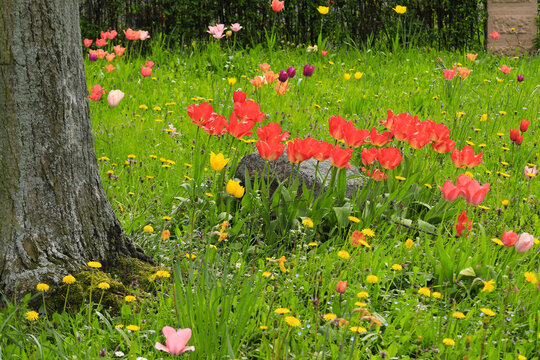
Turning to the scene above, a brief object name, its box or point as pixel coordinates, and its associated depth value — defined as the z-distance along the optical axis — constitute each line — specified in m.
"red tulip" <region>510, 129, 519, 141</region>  5.91
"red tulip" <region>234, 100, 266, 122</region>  5.14
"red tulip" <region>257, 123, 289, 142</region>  4.78
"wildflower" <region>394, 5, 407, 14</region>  12.34
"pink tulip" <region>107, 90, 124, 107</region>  7.50
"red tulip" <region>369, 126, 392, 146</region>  5.23
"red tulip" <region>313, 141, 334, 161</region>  4.63
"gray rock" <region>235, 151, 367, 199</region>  5.89
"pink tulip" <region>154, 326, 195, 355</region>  2.55
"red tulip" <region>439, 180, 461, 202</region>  4.30
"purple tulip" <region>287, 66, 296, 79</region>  7.16
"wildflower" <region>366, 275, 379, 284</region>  3.83
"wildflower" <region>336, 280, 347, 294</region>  3.16
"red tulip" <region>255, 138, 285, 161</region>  4.61
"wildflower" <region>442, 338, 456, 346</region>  3.35
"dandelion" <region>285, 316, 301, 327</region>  3.14
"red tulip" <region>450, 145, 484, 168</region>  5.05
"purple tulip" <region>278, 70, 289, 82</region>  7.02
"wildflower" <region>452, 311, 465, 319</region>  3.48
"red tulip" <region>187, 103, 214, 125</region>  5.15
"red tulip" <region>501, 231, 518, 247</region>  3.87
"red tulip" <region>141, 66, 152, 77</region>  8.31
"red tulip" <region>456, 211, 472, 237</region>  4.77
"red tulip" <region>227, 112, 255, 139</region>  4.98
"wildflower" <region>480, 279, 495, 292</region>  3.71
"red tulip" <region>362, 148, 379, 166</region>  4.99
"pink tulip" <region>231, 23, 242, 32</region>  10.41
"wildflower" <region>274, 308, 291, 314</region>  3.44
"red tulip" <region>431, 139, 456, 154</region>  5.43
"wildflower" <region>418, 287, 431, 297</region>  3.65
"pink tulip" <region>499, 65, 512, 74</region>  9.32
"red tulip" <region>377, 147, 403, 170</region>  4.96
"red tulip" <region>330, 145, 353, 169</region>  4.59
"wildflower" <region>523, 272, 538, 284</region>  3.94
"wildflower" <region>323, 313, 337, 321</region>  3.44
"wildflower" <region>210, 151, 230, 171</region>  4.40
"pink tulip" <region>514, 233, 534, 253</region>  3.98
